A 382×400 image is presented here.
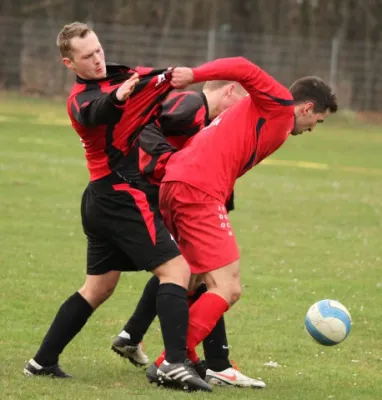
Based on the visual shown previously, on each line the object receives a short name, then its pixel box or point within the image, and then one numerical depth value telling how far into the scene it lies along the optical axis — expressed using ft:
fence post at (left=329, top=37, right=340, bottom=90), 256.11
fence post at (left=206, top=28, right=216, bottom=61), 261.24
